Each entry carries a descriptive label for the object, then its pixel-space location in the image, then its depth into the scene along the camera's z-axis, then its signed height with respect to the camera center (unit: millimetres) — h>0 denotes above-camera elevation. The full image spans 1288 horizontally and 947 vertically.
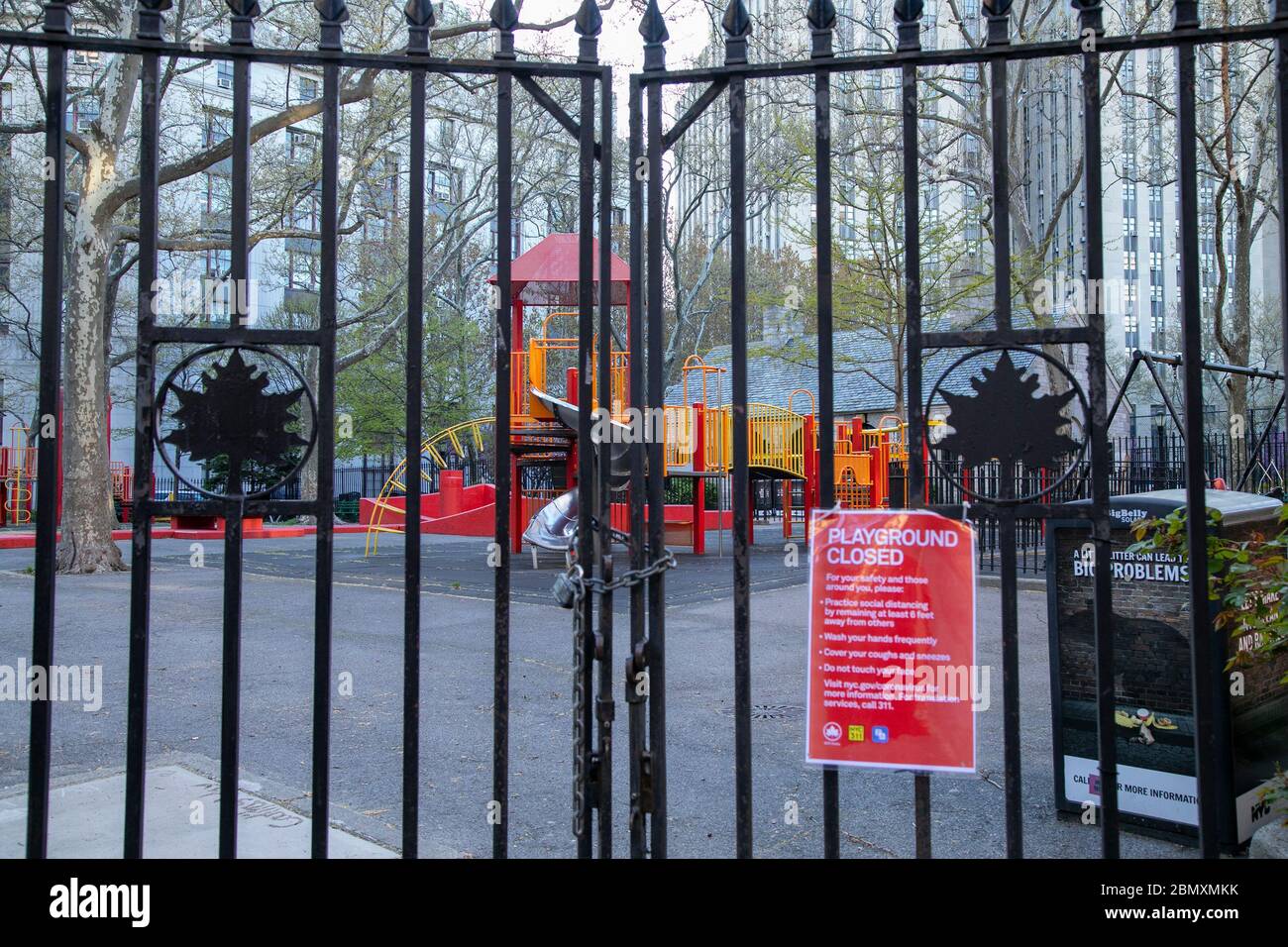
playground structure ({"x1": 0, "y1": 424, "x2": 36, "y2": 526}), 27844 +388
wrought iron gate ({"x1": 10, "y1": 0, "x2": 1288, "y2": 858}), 2436 +357
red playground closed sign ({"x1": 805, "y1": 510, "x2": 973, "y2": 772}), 2486 -370
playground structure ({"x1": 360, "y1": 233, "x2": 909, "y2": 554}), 16062 +969
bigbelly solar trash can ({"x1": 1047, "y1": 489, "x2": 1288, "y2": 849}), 4031 -841
